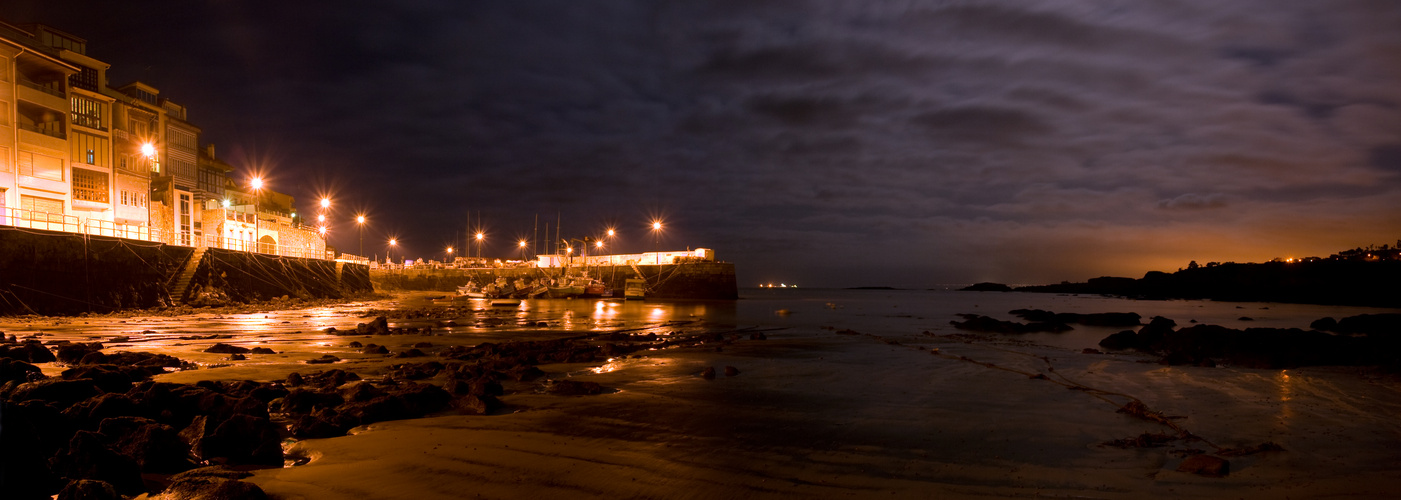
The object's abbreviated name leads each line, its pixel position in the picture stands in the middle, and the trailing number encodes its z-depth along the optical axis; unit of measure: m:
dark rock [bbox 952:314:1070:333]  28.02
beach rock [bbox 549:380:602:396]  10.65
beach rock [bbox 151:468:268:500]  4.90
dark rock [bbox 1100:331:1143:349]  20.81
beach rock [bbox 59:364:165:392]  8.28
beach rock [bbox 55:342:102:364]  11.72
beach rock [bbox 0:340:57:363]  11.09
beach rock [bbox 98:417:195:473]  5.77
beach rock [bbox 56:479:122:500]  4.35
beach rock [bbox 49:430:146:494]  5.01
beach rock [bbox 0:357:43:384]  8.63
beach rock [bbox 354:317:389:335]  21.08
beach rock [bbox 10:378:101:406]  7.06
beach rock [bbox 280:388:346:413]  8.34
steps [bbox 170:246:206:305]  30.92
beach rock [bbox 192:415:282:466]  6.30
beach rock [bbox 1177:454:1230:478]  6.63
